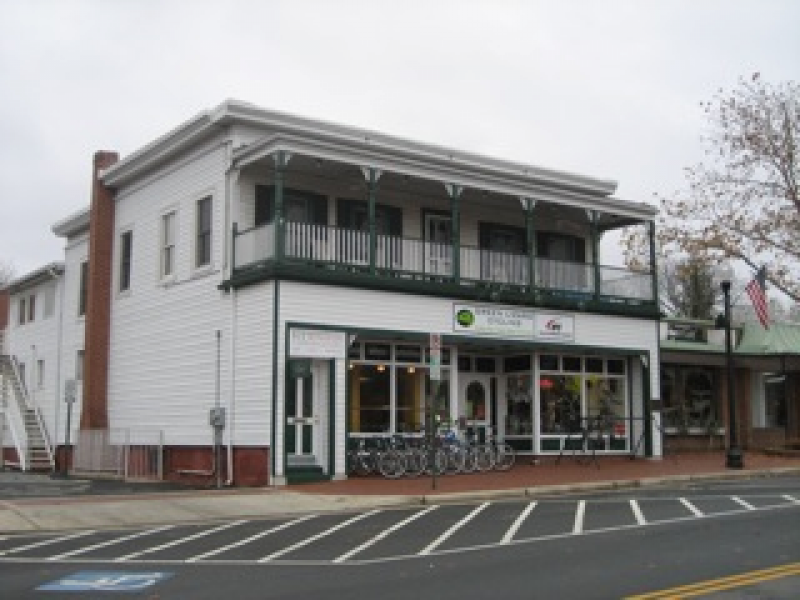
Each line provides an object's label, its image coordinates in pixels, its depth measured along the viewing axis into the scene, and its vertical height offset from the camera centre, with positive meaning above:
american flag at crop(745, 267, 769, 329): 27.62 +3.73
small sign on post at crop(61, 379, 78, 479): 24.66 +0.82
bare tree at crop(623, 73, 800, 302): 33.84 +8.00
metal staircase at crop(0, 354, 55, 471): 29.33 -0.08
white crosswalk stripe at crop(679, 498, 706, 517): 14.27 -1.30
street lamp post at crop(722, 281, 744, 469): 23.83 +0.19
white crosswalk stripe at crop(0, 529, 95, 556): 12.00 -1.58
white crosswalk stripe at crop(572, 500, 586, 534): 12.88 -1.37
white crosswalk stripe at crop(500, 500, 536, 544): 12.20 -1.41
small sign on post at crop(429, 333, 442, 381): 18.84 +1.34
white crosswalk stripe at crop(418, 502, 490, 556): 11.43 -1.46
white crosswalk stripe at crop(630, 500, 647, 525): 13.53 -1.34
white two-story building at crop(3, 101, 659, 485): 20.72 +3.04
